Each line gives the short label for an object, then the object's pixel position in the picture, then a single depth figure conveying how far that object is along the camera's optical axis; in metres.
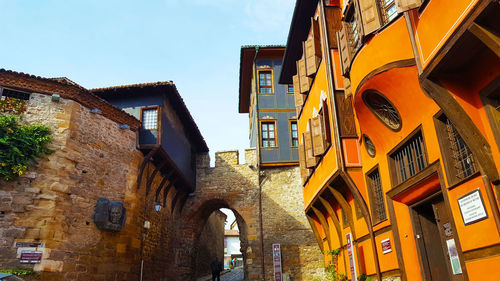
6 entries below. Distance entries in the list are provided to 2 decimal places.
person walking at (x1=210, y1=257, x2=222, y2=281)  19.24
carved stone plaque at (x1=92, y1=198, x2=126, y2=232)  11.28
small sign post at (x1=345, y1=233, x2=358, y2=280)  8.87
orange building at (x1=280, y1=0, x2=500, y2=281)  4.83
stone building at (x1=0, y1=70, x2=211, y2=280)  9.71
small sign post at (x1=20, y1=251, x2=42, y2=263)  9.34
